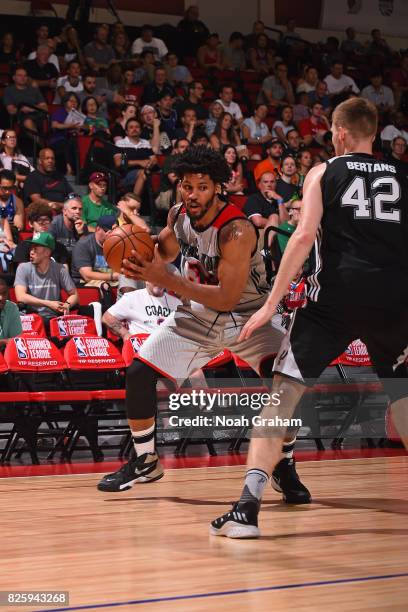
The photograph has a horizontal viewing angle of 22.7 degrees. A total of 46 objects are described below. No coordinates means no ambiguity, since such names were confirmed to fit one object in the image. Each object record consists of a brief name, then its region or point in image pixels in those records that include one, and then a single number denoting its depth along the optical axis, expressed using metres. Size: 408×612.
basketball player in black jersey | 4.32
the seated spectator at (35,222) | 9.84
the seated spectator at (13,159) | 11.55
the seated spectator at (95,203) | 11.38
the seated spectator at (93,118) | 13.13
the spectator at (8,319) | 8.27
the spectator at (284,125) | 15.52
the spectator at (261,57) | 17.78
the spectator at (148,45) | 16.16
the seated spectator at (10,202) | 10.70
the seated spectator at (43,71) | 14.12
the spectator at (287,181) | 12.67
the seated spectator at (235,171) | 12.64
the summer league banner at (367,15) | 20.62
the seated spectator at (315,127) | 15.78
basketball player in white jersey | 5.04
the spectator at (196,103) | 14.45
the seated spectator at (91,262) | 10.30
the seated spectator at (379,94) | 18.03
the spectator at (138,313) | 8.68
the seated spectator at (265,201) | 11.95
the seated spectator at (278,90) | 16.83
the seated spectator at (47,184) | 11.48
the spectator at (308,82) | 17.27
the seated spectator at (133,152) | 12.75
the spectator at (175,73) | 16.03
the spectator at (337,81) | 17.75
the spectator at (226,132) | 14.09
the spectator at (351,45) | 19.83
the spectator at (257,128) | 15.27
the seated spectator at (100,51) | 15.48
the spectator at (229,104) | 15.27
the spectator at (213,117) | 14.40
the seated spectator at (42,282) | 9.23
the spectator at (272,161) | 13.12
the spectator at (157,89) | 14.58
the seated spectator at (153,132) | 13.27
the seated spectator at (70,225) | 10.88
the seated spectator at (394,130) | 16.94
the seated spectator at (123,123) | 13.32
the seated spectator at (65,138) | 12.79
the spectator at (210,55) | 17.17
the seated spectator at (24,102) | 12.69
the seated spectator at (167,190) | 11.98
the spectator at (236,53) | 18.16
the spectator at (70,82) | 13.83
